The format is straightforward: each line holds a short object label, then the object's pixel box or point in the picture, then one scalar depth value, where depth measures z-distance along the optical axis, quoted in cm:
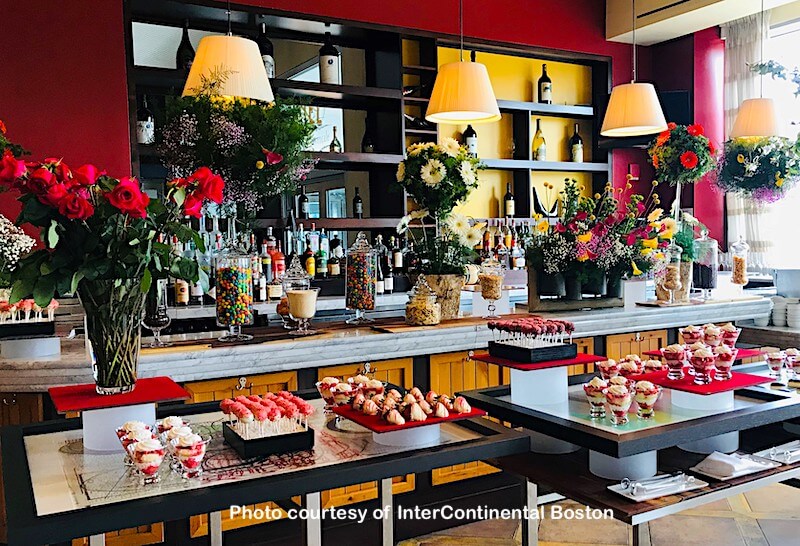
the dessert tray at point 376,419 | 187
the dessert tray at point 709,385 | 230
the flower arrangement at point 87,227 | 173
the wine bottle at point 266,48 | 561
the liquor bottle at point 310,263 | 571
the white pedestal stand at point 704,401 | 236
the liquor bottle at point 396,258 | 605
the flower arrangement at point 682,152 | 440
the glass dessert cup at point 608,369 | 253
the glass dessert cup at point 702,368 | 234
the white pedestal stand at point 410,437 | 191
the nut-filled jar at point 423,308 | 360
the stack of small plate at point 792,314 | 468
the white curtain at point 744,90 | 668
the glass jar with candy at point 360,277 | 356
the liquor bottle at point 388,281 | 522
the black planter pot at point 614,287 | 418
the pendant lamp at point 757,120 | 479
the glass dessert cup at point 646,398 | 224
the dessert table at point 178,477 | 150
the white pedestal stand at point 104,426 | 189
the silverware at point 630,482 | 221
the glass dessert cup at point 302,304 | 333
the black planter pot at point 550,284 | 400
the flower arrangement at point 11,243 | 313
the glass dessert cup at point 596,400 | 225
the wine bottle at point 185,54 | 543
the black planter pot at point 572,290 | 405
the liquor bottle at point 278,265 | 533
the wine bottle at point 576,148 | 730
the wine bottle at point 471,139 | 668
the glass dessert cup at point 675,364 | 244
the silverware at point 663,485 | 217
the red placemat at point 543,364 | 236
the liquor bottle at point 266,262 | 534
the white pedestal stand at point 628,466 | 231
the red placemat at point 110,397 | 186
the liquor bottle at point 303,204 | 606
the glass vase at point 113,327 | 190
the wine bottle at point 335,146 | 628
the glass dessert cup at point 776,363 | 283
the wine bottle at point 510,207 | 694
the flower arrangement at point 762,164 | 548
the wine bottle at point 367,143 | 630
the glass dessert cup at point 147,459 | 164
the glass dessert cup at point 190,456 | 167
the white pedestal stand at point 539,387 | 247
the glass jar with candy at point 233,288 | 308
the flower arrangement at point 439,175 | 370
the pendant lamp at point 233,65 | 300
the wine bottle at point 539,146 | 709
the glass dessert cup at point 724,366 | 241
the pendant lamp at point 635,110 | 393
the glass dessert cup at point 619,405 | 217
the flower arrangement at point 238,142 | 415
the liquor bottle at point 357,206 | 640
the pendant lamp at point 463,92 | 350
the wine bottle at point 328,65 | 594
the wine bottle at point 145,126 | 529
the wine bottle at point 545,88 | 711
